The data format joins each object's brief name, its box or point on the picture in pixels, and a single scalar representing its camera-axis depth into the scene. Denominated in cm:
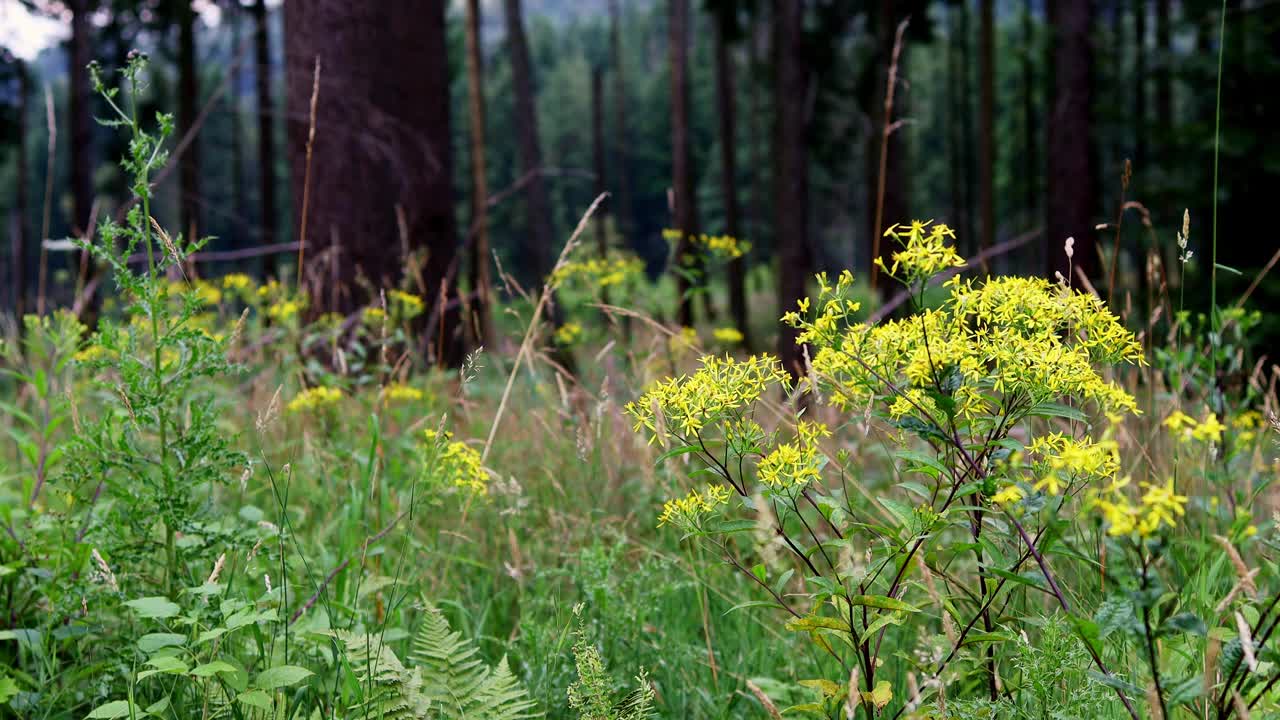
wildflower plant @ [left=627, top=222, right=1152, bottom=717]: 143
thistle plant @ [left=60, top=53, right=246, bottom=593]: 188
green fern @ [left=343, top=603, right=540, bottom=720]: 177
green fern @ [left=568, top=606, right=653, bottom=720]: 172
